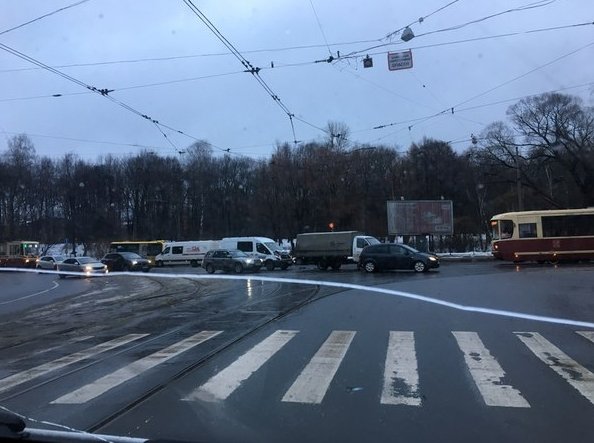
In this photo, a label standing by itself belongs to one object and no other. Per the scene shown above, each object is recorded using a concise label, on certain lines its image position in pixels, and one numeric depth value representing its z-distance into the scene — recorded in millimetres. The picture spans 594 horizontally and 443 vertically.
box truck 36469
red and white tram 35625
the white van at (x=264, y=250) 39562
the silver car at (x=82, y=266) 39656
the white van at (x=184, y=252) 53594
